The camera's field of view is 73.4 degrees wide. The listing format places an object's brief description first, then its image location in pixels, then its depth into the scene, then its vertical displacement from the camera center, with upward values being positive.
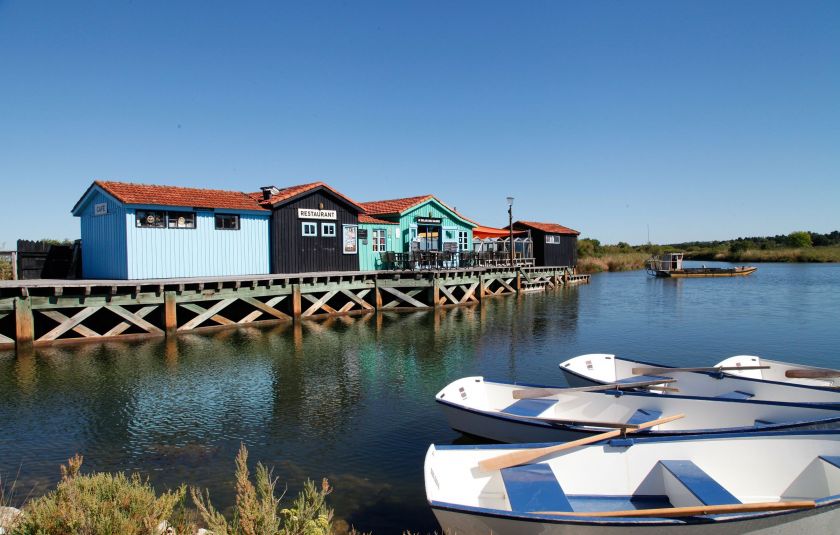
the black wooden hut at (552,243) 46.62 +1.84
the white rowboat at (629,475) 6.05 -2.45
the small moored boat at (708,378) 9.87 -2.30
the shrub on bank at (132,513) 4.62 -2.08
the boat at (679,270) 54.49 -0.90
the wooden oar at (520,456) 6.66 -2.29
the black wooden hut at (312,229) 26.33 +2.01
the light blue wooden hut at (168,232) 21.77 +1.68
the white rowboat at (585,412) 8.23 -2.37
